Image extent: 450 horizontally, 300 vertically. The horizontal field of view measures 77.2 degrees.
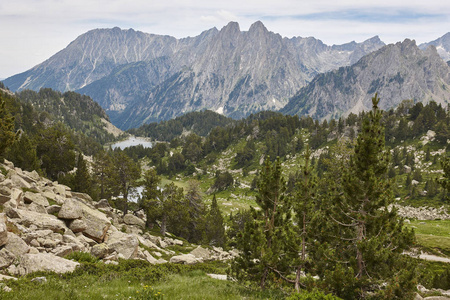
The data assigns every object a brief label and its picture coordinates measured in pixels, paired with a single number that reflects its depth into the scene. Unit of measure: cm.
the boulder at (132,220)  4815
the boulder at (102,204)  4650
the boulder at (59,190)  4034
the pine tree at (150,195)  5206
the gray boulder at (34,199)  3066
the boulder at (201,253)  4212
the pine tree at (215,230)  6284
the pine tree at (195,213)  6153
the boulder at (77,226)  2805
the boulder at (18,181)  3362
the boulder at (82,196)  4484
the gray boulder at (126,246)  2683
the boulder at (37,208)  2832
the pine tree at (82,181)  5739
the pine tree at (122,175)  5412
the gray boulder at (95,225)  2890
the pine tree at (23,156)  5391
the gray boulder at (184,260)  3362
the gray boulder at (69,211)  2852
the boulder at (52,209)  2992
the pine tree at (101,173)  6150
